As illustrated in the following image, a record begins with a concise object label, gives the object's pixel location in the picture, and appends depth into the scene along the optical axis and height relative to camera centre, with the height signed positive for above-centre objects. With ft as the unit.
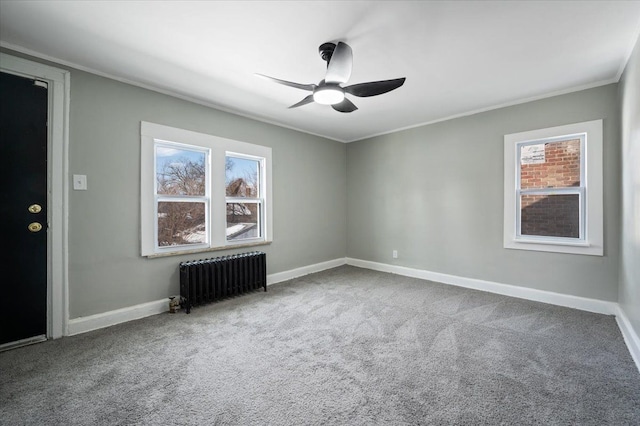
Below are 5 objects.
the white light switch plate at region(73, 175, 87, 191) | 8.61 +0.99
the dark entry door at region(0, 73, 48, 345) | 7.55 +0.17
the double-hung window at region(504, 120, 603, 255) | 10.01 +0.94
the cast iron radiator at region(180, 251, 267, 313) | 10.45 -2.60
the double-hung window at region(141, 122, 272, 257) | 10.14 +0.92
